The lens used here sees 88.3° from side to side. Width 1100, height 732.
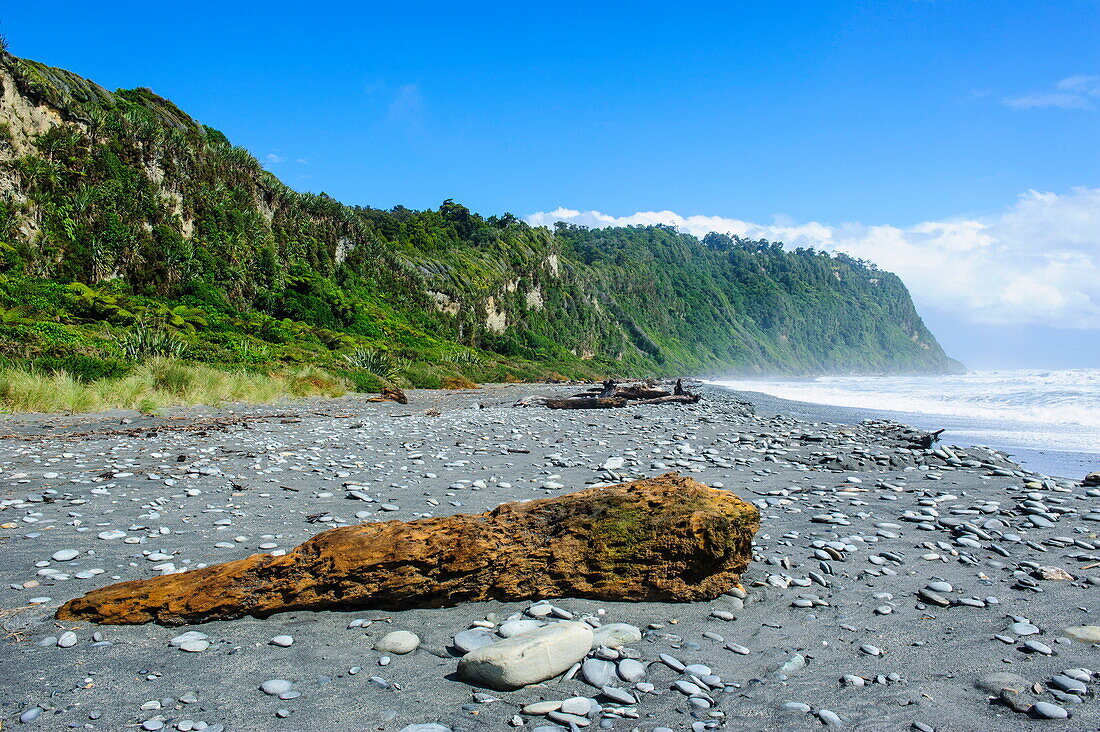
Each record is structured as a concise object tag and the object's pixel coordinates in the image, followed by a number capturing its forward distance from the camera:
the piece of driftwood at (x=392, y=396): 18.42
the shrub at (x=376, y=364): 25.20
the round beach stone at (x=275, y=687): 2.53
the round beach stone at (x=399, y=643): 2.97
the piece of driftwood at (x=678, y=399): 18.67
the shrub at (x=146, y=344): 17.33
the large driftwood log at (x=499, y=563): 3.18
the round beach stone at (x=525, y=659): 2.60
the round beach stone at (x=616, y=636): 3.02
